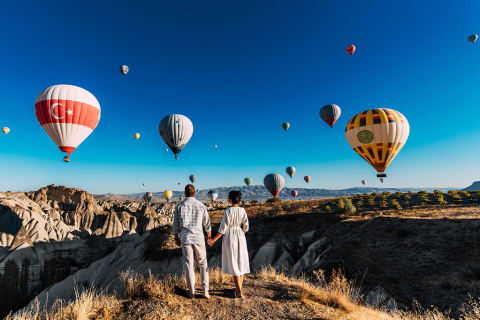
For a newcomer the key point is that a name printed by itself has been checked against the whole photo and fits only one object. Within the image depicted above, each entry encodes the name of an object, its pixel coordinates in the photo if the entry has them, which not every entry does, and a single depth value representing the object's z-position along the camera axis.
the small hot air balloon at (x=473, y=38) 33.92
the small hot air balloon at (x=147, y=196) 96.70
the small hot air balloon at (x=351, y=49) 32.53
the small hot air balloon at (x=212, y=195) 82.71
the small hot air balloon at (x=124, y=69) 35.62
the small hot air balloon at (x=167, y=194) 63.08
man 5.32
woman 5.58
